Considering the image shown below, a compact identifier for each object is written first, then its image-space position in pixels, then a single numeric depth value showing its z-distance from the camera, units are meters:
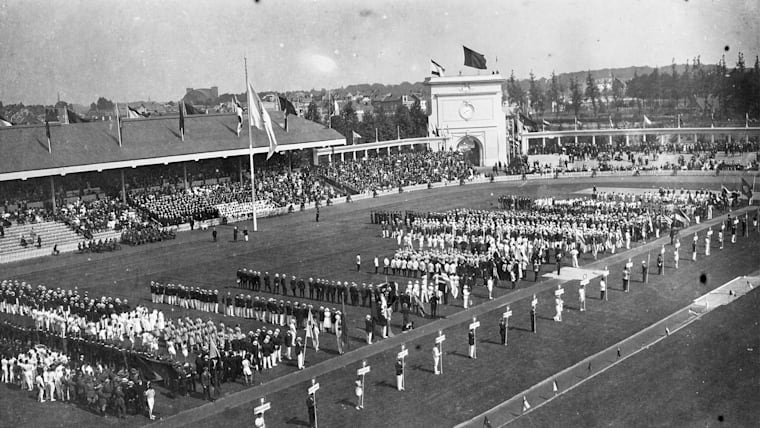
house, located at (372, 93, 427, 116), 152.11
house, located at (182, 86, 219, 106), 170.50
